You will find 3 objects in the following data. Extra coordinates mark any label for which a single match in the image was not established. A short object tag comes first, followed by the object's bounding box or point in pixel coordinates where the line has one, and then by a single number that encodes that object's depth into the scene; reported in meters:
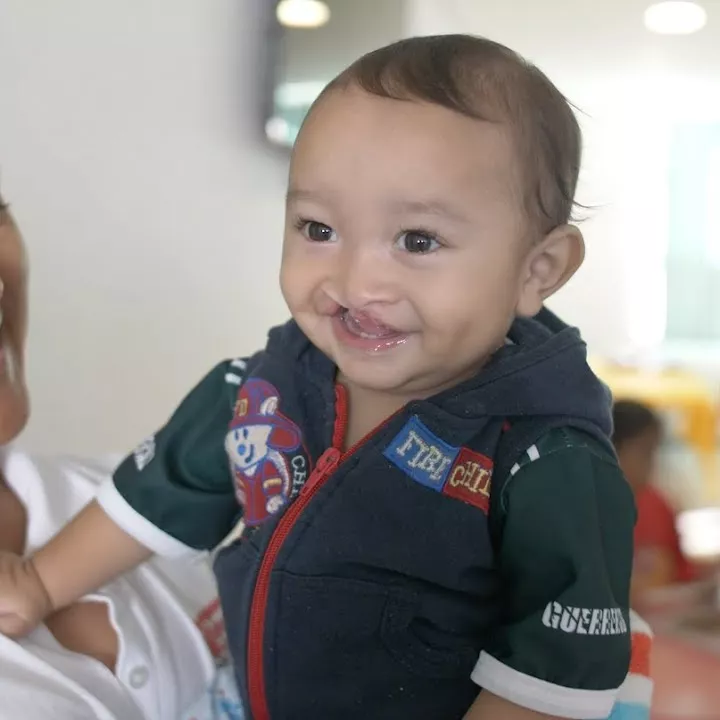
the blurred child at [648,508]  1.59
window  2.14
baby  0.56
